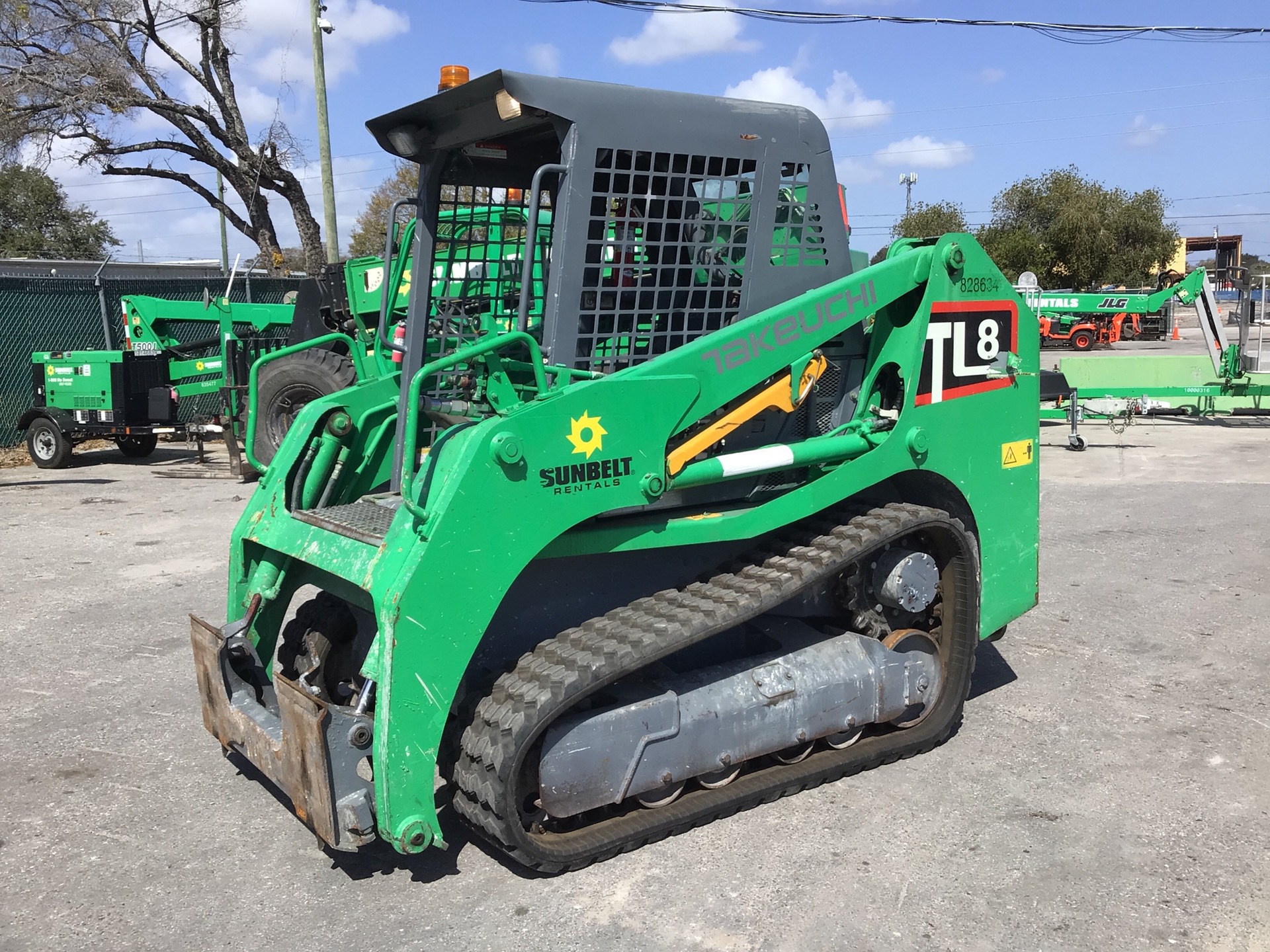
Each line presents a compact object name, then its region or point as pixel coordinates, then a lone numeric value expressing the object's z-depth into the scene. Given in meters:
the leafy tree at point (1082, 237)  42.66
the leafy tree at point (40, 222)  44.22
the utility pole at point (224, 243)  24.27
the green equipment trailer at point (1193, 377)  14.88
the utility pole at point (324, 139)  17.69
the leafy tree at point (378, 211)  39.44
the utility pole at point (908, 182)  53.94
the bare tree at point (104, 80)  22.14
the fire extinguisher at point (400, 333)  7.38
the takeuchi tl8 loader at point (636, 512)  3.44
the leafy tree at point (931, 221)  41.97
